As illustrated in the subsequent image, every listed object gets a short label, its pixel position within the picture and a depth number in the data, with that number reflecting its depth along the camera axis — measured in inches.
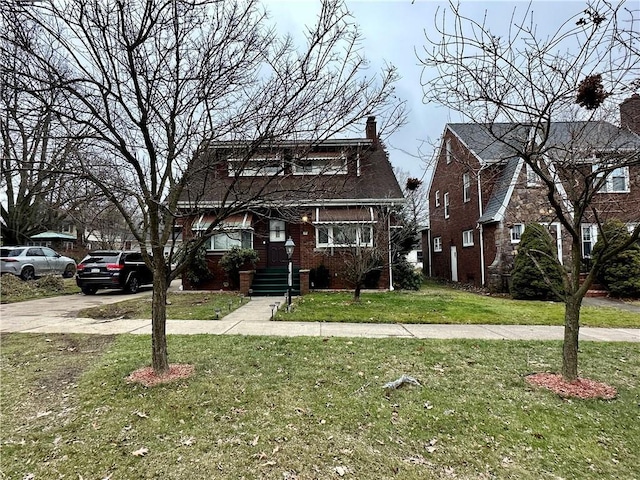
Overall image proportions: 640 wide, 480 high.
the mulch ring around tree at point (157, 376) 177.2
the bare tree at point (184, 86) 158.9
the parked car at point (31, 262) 637.3
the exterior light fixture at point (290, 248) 415.8
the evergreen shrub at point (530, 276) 505.7
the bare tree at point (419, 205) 1211.4
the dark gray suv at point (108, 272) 552.7
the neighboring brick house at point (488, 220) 591.5
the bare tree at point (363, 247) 437.4
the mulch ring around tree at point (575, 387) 166.0
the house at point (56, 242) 934.7
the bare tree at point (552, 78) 137.6
